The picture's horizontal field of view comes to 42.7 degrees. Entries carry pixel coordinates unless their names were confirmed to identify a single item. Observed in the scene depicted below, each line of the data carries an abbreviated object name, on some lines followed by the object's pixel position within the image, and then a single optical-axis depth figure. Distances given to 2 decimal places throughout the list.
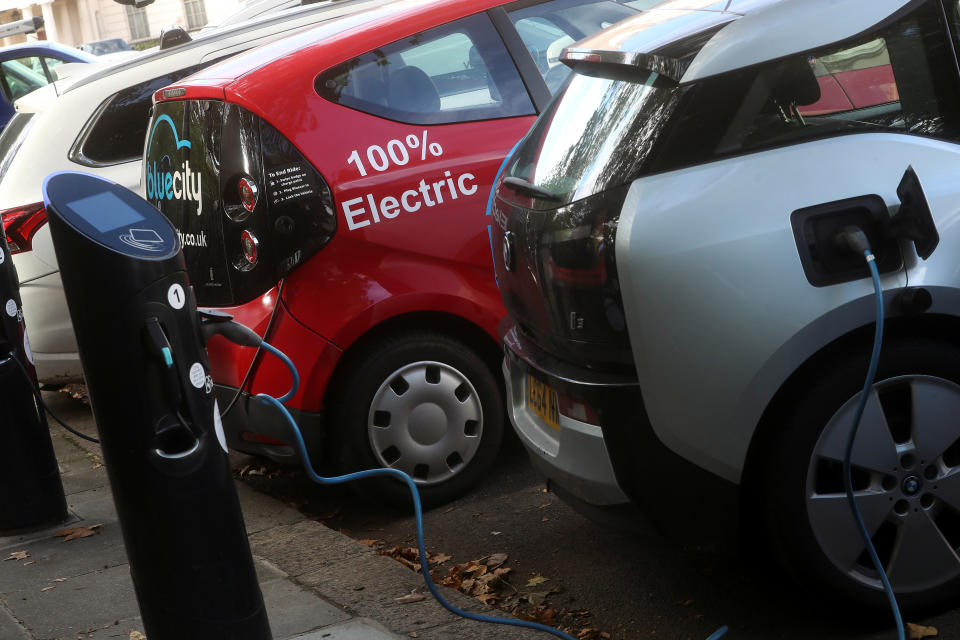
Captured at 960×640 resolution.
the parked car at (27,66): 10.90
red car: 4.33
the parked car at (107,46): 23.78
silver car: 3.02
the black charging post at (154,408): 2.77
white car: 6.24
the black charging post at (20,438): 4.83
